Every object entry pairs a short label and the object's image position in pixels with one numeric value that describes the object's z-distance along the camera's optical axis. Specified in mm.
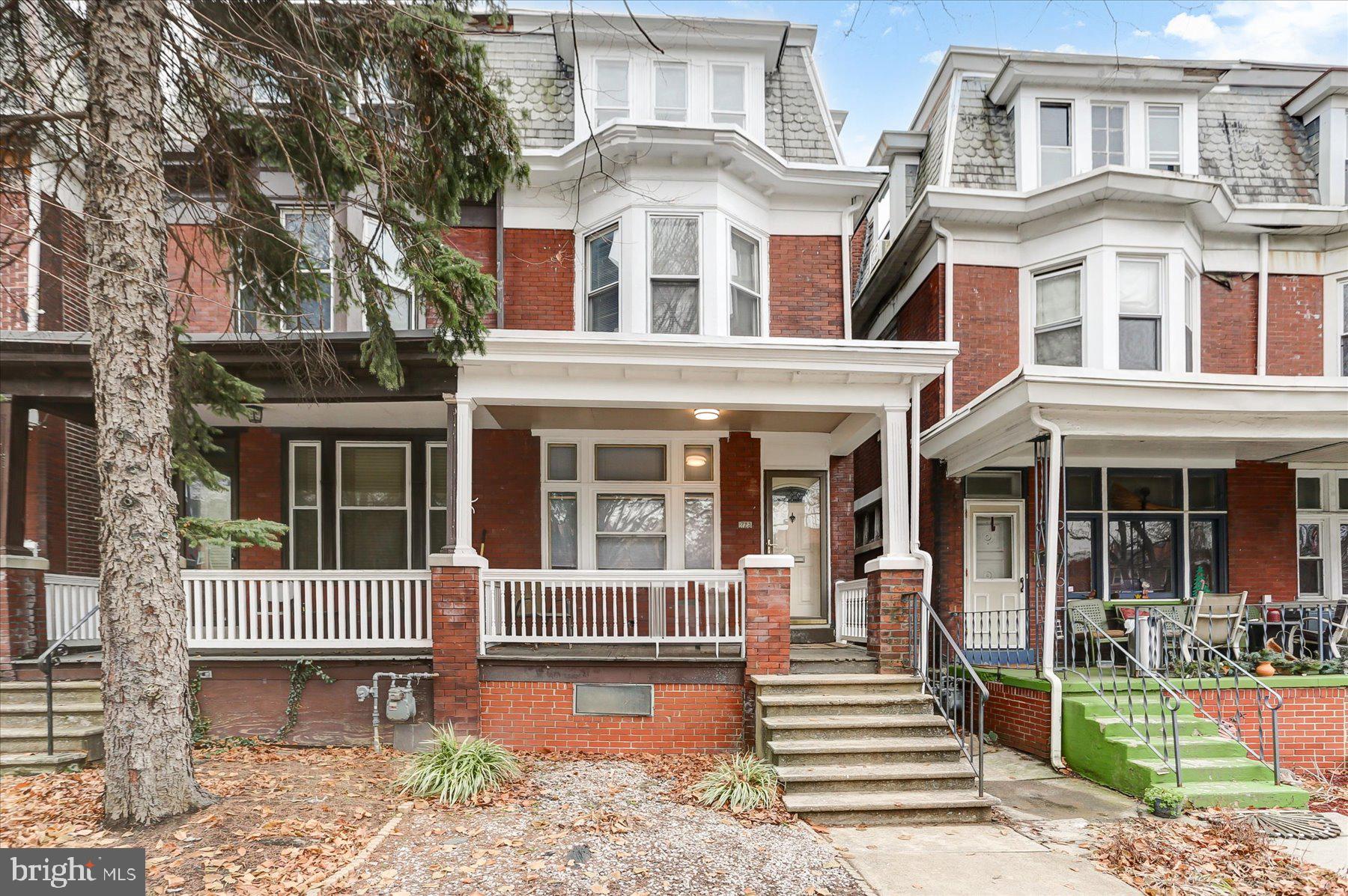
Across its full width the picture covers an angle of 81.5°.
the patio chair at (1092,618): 8222
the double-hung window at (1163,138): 10586
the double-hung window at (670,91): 10000
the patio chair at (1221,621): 8211
